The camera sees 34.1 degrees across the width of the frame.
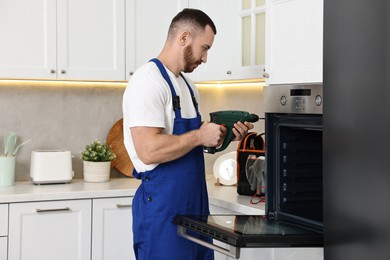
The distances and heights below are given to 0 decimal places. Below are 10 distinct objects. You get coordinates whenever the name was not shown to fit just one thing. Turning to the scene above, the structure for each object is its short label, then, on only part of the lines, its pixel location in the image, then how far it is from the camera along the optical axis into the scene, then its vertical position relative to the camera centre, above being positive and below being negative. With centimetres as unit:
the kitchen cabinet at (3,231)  299 -50
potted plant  353 -19
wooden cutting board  376 -14
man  229 -4
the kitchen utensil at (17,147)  349 -12
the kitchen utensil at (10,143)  344 -9
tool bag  305 -13
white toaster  338 -22
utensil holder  333 -24
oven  178 -13
